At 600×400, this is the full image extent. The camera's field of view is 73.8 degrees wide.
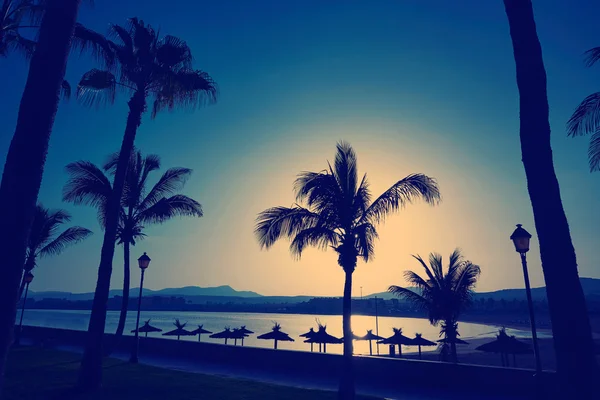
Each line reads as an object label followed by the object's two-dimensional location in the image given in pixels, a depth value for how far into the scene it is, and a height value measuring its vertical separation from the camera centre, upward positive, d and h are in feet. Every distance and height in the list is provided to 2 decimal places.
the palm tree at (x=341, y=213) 41.14 +9.32
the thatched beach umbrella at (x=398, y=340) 84.84 -7.22
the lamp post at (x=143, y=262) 61.41 +5.48
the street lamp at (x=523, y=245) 37.83 +5.98
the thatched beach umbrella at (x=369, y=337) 110.84 -8.79
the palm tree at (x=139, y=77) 39.52 +23.02
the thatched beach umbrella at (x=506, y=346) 66.28 -6.26
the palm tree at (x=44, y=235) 83.87 +12.64
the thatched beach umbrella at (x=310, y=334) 82.98 -6.35
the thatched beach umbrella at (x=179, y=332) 103.60 -8.17
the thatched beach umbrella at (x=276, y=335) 86.59 -6.99
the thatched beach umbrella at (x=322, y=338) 79.51 -6.73
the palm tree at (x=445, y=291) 68.39 +2.48
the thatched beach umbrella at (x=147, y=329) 97.72 -7.20
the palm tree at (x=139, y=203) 62.20 +14.79
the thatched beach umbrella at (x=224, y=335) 99.66 -8.29
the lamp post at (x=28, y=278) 88.28 +3.92
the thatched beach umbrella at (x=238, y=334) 104.72 -8.53
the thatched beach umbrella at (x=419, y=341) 87.40 -7.64
